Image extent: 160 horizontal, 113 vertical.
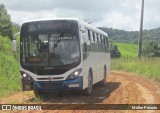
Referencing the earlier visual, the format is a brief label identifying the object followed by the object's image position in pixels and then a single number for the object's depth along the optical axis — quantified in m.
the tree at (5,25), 26.19
